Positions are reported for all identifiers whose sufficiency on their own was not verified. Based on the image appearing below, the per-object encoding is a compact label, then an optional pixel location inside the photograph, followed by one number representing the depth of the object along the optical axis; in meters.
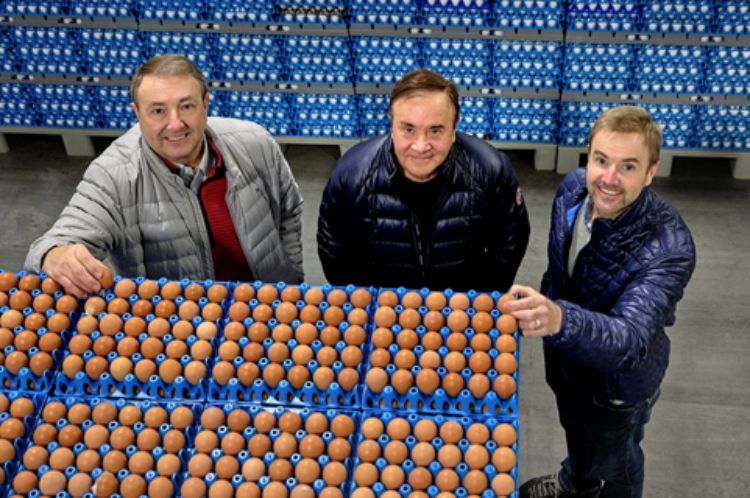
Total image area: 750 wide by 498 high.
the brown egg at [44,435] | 2.93
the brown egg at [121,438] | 2.90
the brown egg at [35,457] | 2.85
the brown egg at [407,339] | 3.15
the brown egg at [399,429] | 2.91
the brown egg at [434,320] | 3.21
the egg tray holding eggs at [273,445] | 2.81
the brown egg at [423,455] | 2.83
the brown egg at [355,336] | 3.18
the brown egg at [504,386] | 2.97
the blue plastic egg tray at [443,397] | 2.99
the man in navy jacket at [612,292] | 3.14
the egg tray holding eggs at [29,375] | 3.12
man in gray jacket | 3.61
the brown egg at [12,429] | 2.93
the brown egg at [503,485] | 2.75
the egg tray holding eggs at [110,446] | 2.82
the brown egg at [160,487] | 2.76
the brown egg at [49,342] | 3.18
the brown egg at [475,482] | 2.76
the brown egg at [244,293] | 3.36
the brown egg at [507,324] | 3.15
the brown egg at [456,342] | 3.12
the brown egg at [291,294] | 3.35
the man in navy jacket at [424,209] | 3.56
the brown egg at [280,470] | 2.81
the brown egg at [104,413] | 2.98
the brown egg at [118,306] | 3.29
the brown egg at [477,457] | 2.81
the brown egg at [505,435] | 2.87
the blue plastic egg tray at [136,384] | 3.07
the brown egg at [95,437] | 2.90
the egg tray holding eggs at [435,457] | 2.78
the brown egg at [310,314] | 3.26
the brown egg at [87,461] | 2.84
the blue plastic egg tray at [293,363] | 3.05
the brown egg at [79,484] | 2.78
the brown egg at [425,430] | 2.90
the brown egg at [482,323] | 3.17
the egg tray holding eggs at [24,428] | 2.87
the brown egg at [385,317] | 3.23
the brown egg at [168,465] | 2.82
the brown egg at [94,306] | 3.30
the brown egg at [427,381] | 2.99
